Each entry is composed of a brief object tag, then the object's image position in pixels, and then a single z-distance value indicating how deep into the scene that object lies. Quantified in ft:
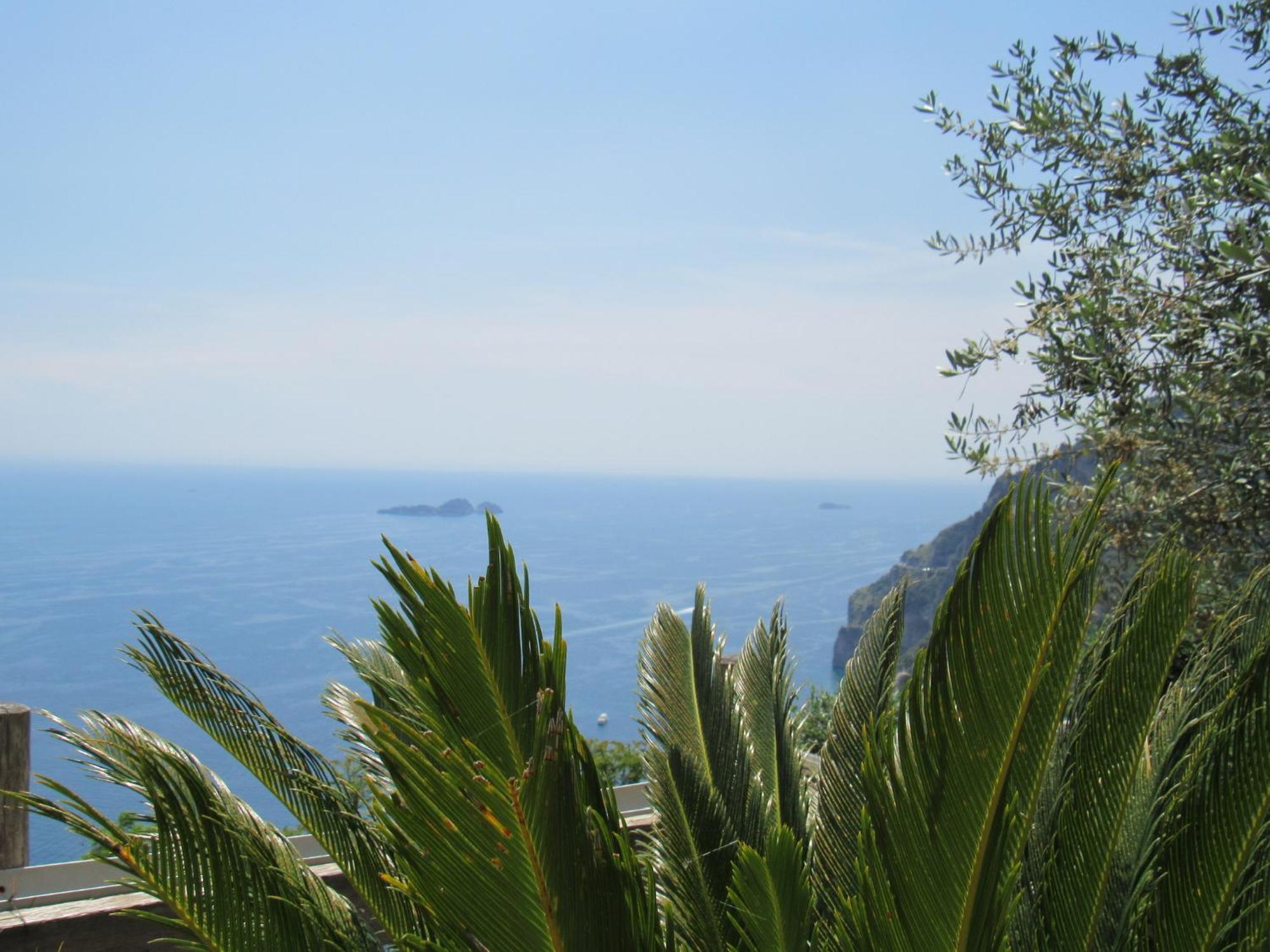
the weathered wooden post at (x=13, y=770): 10.14
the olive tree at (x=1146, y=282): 12.78
